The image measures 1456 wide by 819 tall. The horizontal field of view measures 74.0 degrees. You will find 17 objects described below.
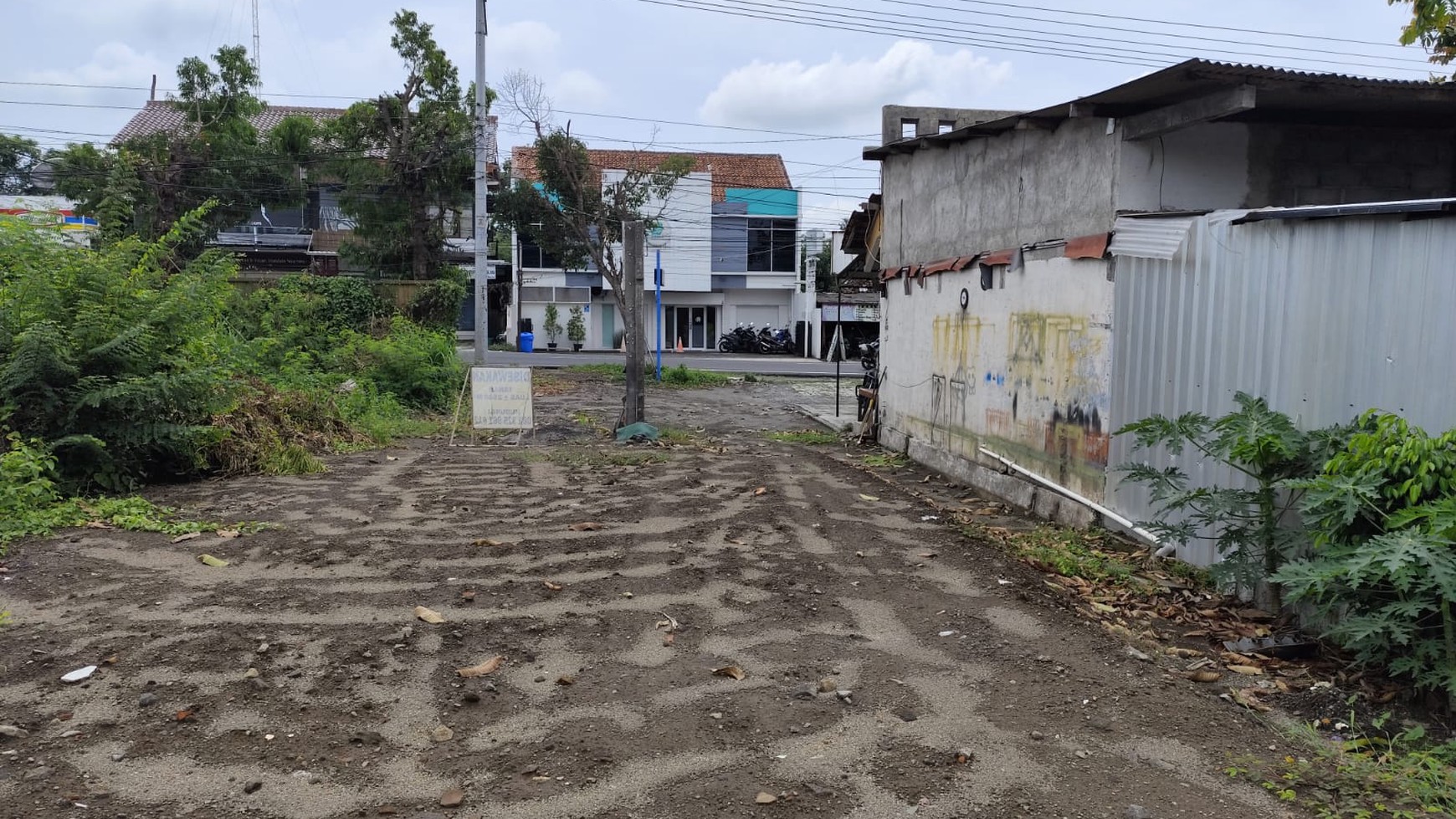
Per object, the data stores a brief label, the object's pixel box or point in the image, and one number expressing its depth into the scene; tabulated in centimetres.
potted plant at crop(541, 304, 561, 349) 4541
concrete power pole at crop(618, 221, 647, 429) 1424
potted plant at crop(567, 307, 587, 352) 4553
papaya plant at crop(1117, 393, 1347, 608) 508
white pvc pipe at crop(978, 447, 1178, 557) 691
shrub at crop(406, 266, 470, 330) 2644
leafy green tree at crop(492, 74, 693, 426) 2905
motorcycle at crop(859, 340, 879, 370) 1658
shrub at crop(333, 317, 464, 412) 1730
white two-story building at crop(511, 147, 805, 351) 4441
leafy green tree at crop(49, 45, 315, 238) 2792
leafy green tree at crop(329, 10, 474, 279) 2838
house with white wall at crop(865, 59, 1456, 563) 537
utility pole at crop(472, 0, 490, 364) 2377
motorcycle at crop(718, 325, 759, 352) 4600
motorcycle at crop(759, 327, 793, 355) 4609
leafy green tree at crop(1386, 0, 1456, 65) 873
